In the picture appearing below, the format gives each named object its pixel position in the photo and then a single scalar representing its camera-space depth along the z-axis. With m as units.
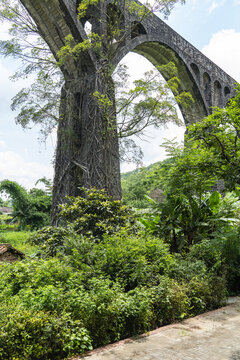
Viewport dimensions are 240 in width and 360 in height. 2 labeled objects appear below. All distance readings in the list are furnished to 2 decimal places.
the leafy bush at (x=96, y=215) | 5.88
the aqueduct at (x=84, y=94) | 8.49
